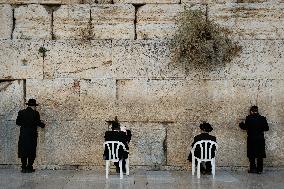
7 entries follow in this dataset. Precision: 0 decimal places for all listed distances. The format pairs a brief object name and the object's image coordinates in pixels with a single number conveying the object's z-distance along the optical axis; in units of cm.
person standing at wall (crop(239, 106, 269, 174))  842
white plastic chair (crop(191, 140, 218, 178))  772
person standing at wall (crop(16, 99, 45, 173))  839
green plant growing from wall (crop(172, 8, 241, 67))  887
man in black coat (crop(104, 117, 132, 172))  768
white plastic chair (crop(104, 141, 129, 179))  762
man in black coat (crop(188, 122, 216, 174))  779
